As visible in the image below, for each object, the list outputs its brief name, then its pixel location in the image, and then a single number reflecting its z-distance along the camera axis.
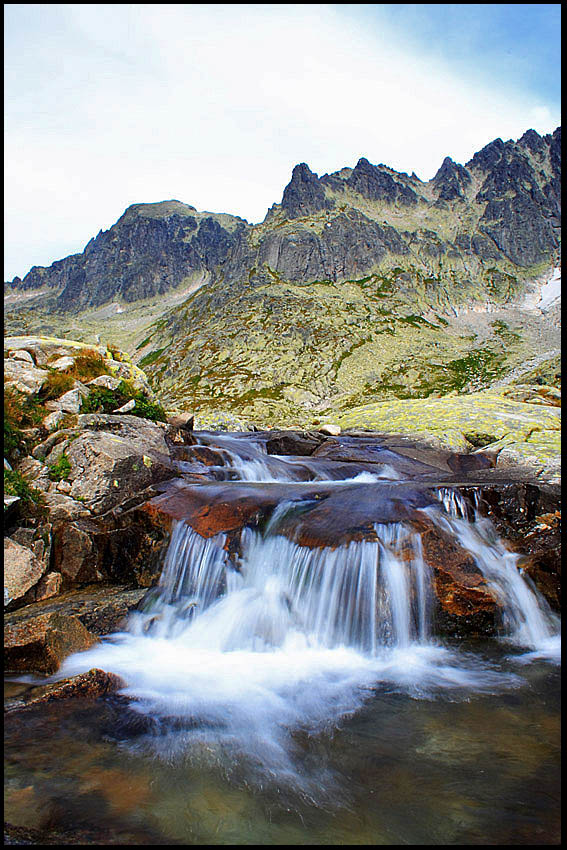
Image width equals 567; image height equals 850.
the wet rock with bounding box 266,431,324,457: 22.17
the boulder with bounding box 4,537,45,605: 9.34
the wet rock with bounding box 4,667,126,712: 6.49
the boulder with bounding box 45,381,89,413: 13.76
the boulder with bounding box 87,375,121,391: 15.70
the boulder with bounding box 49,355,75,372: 15.73
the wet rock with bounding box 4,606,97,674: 7.56
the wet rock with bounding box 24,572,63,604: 9.66
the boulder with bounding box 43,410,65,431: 12.98
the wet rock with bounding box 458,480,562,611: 9.72
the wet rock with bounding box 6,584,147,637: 8.95
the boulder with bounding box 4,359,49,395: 13.57
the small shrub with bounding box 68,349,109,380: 16.22
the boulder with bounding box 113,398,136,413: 15.56
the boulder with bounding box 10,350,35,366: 15.24
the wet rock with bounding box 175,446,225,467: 16.86
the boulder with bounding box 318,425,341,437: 25.92
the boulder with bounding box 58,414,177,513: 11.74
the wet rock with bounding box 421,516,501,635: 8.95
